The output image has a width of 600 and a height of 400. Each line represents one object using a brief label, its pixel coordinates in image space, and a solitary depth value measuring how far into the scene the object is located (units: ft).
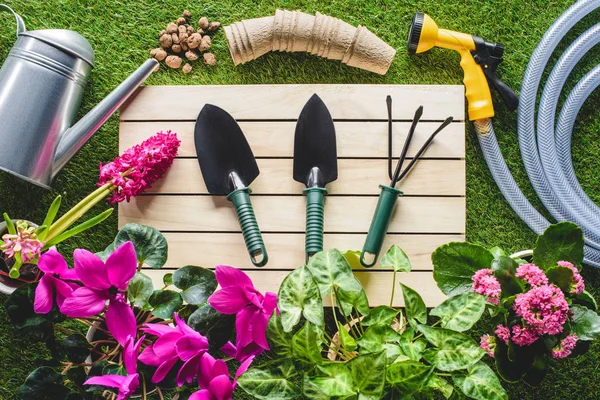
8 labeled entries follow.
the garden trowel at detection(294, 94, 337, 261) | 3.55
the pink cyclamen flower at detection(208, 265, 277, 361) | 2.27
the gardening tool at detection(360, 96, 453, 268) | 3.41
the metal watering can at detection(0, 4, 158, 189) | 3.34
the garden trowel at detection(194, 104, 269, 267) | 3.57
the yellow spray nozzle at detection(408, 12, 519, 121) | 3.68
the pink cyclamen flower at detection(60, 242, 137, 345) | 2.23
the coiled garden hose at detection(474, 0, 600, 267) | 3.63
